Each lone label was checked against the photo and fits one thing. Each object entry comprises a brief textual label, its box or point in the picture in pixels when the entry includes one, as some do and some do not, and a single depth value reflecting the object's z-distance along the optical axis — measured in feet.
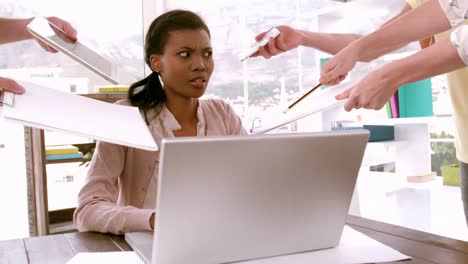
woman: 4.46
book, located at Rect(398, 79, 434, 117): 7.18
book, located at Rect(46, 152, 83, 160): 9.30
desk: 2.77
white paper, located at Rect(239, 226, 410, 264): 2.51
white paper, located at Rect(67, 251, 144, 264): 2.67
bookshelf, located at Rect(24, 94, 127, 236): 9.06
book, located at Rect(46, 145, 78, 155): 9.36
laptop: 2.11
